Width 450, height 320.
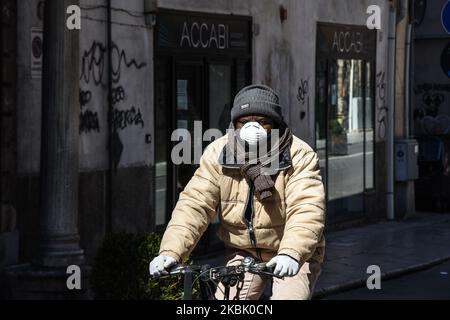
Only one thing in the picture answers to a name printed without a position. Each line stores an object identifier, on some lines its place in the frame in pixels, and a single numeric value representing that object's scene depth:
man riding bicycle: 7.71
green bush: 11.23
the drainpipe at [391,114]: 25.04
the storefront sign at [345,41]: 22.31
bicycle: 7.15
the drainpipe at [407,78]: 25.41
